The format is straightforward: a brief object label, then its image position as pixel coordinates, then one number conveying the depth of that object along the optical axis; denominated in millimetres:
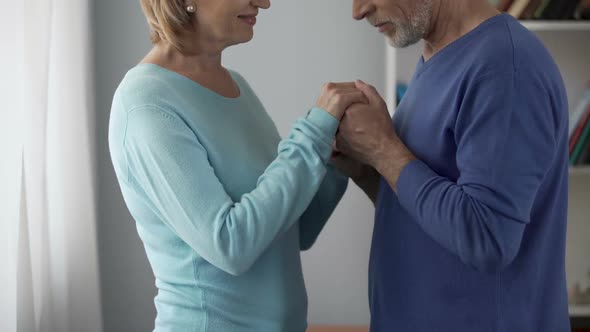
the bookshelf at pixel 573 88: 2811
